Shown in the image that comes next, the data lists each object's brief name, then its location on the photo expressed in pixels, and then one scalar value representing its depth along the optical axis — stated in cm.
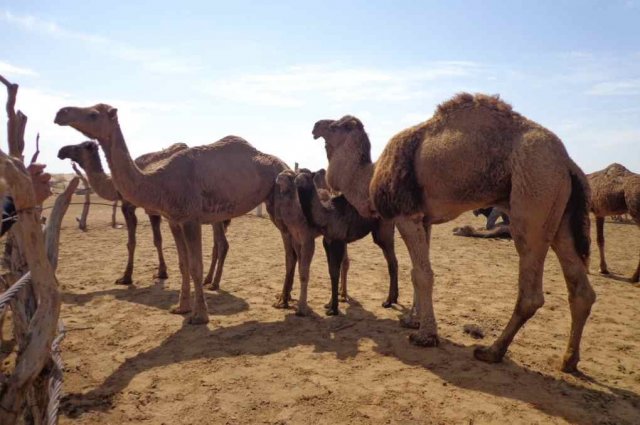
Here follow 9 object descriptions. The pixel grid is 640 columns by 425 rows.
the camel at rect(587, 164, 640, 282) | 977
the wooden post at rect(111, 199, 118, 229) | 1557
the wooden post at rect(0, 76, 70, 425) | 196
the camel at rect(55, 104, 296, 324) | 592
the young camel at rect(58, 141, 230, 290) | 791
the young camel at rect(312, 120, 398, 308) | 616
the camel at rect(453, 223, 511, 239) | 1409
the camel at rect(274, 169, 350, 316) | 670
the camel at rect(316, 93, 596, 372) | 437
